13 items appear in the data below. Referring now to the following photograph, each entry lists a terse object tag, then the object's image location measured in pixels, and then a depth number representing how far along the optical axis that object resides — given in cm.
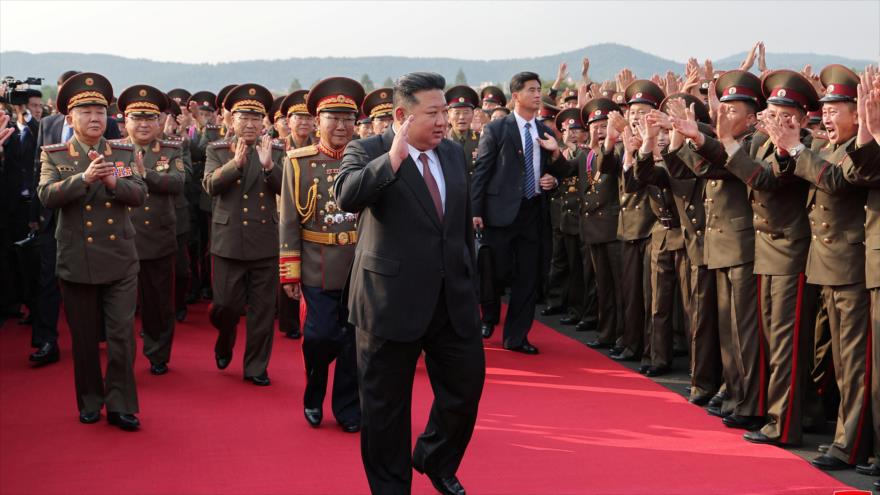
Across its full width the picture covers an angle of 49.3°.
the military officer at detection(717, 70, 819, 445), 557
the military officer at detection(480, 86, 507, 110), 1277
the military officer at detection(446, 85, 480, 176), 1062
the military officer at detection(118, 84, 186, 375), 760
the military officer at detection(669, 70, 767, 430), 601
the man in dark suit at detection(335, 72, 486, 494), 429
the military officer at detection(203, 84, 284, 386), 719
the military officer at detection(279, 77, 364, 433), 586
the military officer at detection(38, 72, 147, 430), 605
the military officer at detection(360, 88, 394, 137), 767
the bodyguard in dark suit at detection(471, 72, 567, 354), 840
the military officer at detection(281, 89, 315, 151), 853
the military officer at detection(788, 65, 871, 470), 520
